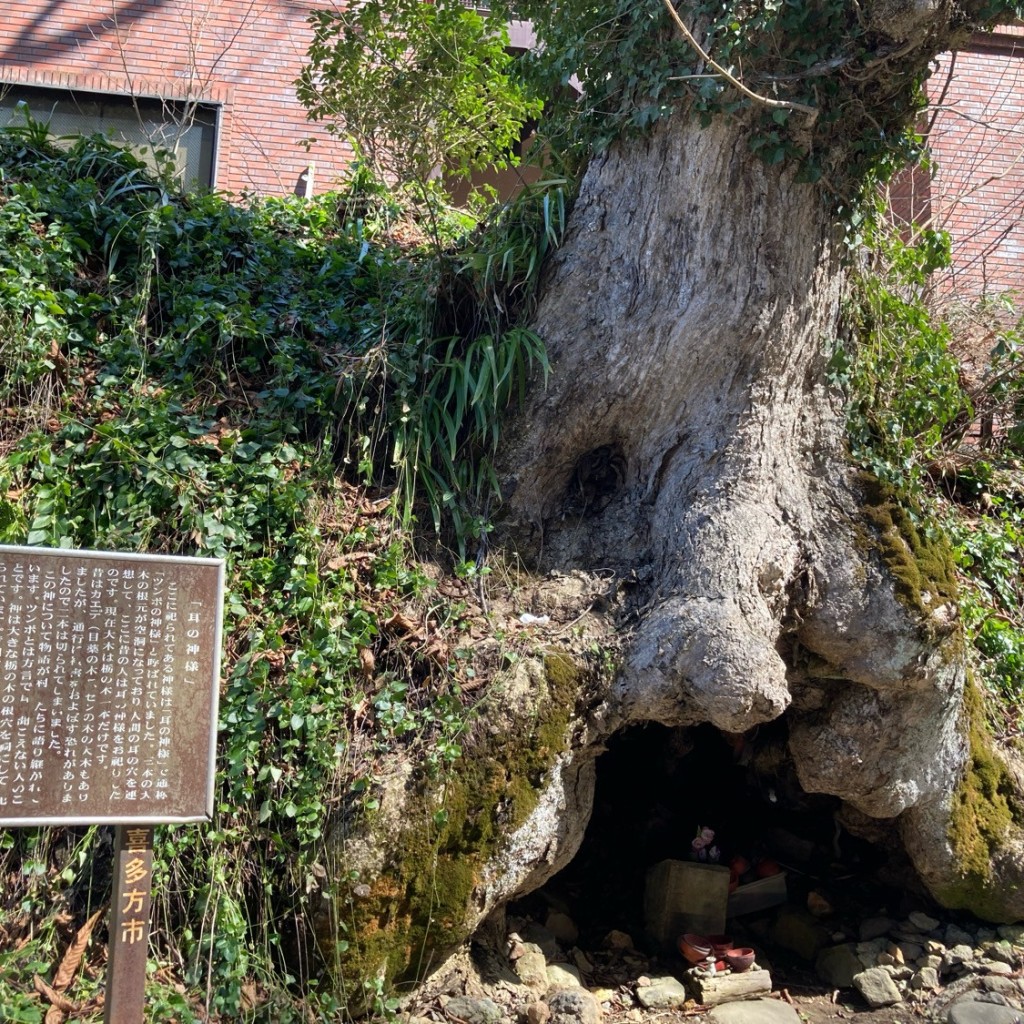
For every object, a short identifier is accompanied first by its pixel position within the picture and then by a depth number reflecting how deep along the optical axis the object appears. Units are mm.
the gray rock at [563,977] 5168
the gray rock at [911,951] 5820
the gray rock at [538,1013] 4703
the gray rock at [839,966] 5762
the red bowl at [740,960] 5598
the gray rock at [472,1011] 4621
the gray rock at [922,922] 6023
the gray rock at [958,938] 5863
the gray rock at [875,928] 6012
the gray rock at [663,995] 5332
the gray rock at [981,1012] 5125
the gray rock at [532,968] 5098
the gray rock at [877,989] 5496
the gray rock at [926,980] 5555
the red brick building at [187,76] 9867
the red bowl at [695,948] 5604
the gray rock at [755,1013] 5207
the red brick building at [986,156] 10203
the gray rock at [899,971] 5676
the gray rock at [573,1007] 4754
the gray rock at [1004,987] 5320
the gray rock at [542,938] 5559
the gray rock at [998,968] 5555
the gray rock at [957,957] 5660
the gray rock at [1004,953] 5688
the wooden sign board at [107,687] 3273
